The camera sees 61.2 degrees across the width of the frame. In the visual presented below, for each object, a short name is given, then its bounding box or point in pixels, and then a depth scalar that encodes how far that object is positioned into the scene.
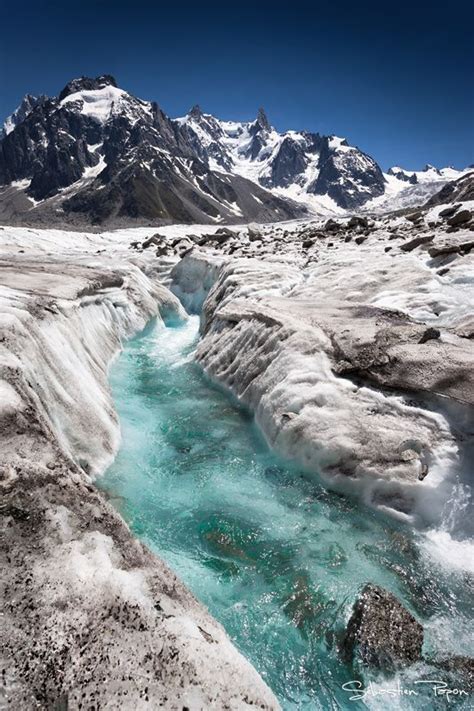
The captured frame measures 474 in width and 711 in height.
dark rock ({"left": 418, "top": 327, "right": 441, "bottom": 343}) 10.11
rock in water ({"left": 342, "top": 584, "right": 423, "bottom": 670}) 5.20
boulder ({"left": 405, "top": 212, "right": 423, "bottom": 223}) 33.09
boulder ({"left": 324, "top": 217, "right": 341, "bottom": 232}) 38.93
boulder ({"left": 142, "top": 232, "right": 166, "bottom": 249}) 53.88
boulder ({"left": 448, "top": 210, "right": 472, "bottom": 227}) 23.72
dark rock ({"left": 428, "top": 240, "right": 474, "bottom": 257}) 16.83
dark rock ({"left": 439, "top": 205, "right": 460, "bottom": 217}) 30.37
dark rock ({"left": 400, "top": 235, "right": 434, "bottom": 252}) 20.06
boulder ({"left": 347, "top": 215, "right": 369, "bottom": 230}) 37.20
